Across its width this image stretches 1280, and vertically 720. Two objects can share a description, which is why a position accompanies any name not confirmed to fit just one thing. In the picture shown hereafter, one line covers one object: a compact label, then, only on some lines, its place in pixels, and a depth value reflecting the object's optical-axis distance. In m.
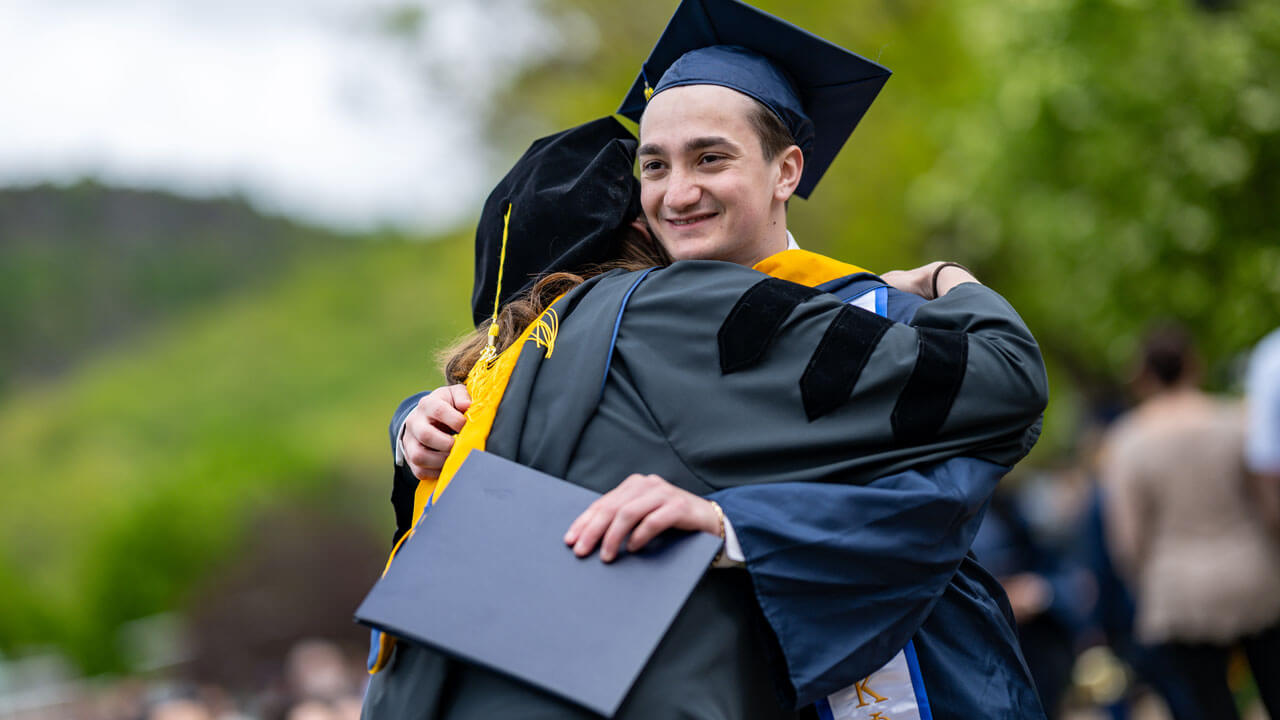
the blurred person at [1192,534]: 5.04
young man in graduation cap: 2.24
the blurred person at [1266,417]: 4.45
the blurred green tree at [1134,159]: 9.81
